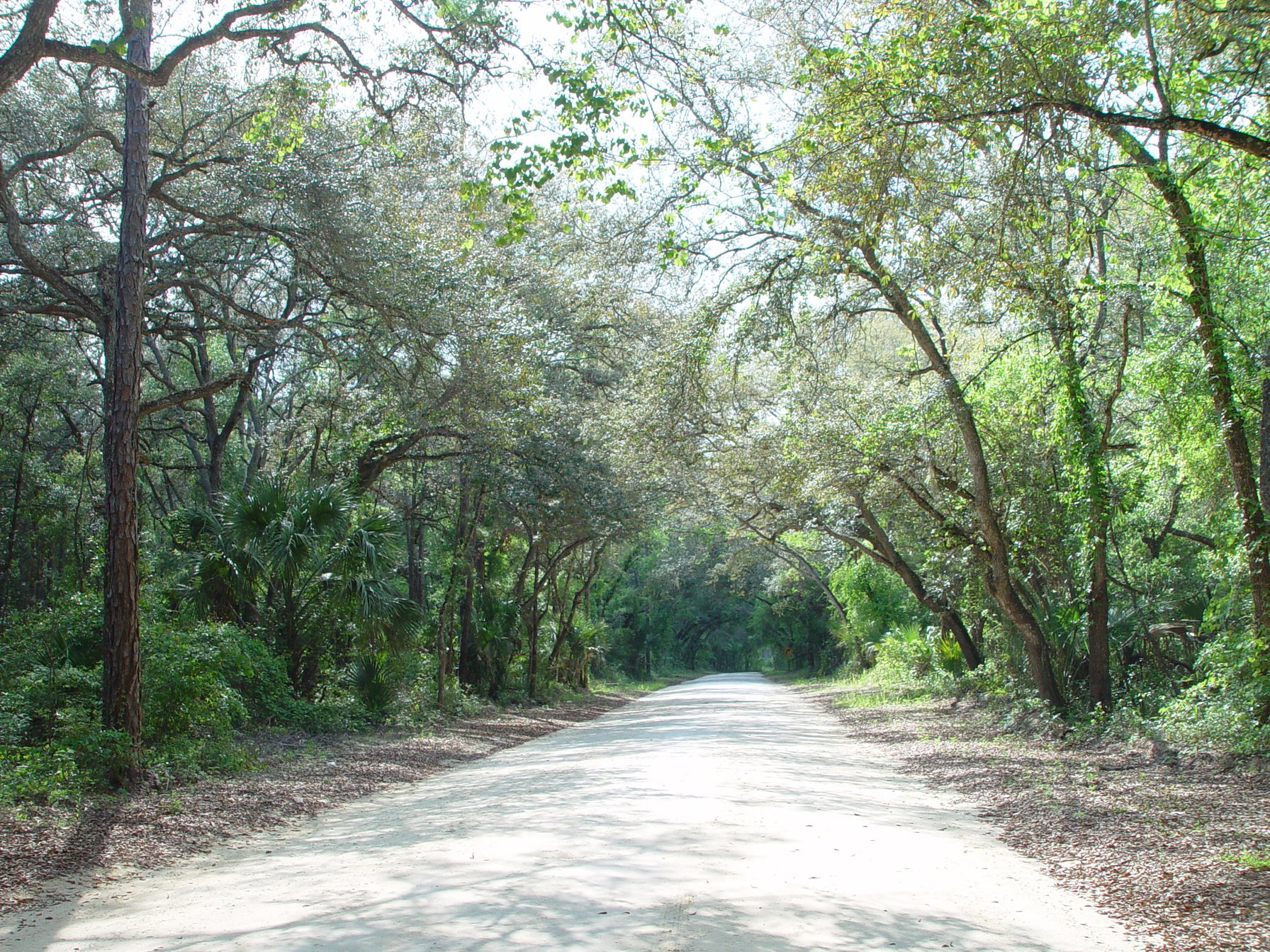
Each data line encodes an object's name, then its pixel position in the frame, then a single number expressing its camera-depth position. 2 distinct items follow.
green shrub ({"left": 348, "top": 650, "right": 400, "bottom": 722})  14.87
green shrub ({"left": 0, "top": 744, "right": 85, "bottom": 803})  7.02
